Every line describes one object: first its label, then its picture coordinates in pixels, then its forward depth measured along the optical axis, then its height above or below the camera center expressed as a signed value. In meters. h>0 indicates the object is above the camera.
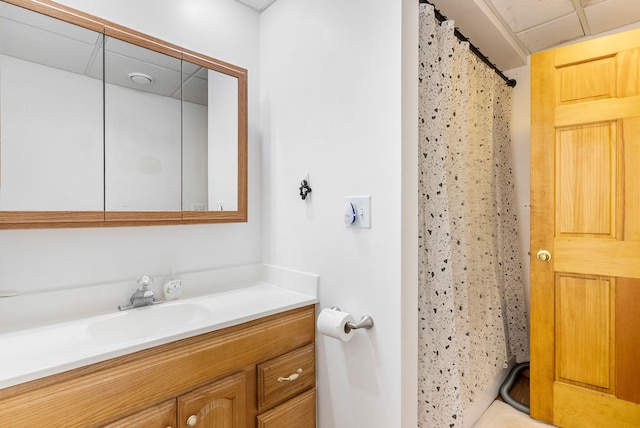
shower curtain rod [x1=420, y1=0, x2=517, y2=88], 1.61 +1.02
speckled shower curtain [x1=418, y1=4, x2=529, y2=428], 1.46 -0.12
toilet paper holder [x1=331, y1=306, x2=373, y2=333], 1.27 -0.46
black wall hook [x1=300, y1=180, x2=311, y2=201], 1.55 +0.12
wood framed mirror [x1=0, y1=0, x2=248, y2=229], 1.15 +0.38
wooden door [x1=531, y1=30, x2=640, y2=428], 1.61 -0.12
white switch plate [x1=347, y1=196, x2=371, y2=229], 1.29 +0.01
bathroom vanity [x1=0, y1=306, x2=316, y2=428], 0.86 -0.58
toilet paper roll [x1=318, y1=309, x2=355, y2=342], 1.26 -0.46
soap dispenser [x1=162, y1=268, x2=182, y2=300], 1.46 -0.35
